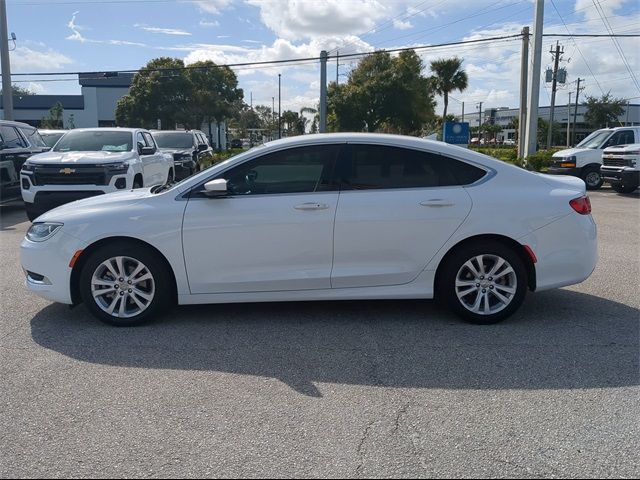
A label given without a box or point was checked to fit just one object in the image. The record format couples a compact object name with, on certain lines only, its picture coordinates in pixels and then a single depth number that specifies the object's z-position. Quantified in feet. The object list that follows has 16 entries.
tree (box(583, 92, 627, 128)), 242.58
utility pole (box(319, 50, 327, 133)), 102.78
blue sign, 71.56
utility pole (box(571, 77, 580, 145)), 266.94
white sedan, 17.40
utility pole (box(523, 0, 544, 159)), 76.33
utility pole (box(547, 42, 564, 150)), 166.09
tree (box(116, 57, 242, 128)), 162.20
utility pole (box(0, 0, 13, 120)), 79.30
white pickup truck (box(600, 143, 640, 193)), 56.03
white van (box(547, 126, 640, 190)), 62.18
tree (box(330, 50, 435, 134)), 144.87
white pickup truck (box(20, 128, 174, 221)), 35.88
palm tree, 171.73
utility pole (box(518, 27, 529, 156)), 91.25
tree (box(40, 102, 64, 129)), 224.94
